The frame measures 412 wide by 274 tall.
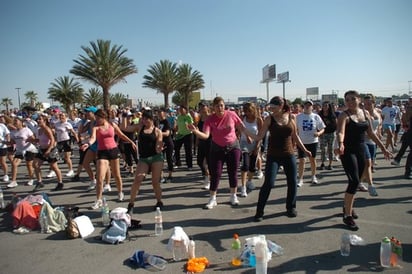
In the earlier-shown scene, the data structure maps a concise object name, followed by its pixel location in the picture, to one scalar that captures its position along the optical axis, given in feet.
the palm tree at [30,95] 245.86
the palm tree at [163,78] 110.22
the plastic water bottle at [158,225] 15.12
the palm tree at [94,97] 156.56
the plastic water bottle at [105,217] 16.81
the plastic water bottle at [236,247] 12.57
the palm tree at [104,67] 87.45
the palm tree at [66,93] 132.26
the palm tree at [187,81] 120.02
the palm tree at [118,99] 211.49
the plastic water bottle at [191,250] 12.23
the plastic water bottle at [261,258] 10.70
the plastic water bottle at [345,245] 12.16
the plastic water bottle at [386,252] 11.10
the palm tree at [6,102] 261.63
